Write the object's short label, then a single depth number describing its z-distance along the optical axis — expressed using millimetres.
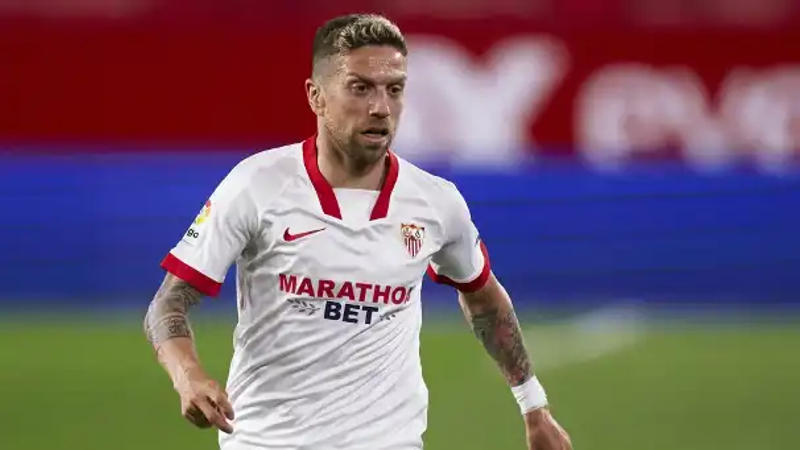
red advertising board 25031
